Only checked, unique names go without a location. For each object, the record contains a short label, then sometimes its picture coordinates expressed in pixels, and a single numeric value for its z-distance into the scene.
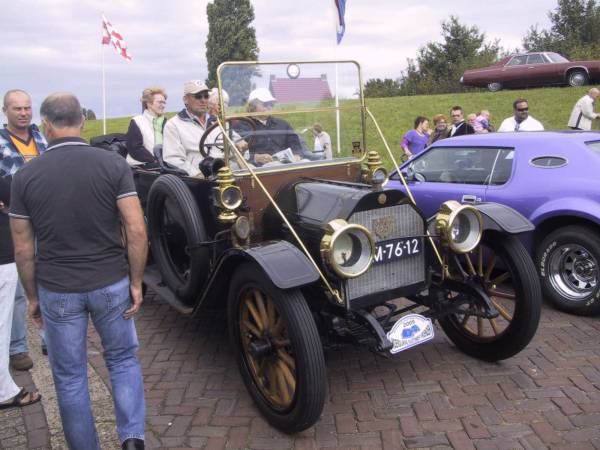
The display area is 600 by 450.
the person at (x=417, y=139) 9.11
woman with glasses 5.80
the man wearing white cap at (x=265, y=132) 3.76
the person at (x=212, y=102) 4.48
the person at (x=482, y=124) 9.82
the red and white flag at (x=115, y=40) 13.12
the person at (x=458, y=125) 8.56
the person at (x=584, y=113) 9.30
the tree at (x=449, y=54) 31.75
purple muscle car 4.28
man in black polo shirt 2.39
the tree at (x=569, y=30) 33.03
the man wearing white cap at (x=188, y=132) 4.32
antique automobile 2.88
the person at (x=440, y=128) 9.07
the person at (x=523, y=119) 7.53
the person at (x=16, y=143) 3.44
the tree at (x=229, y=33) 38.28
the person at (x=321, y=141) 4.09
